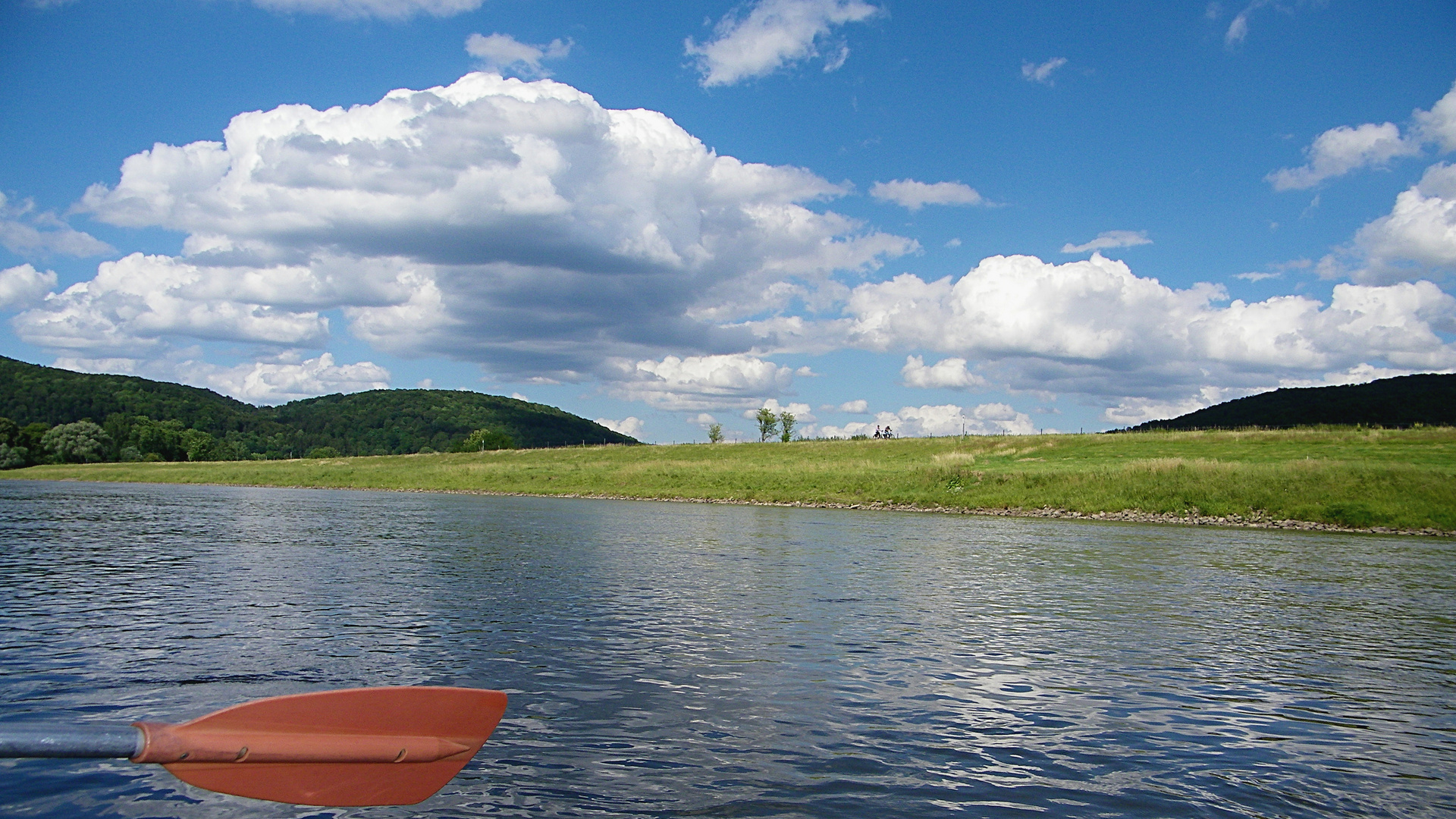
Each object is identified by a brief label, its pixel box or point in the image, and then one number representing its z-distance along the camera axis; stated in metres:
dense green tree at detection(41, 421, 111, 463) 164.62
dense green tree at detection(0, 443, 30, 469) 154.88
